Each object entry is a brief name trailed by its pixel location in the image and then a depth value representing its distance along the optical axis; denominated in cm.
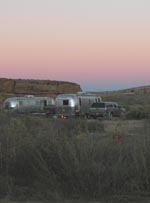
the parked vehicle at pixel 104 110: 5183
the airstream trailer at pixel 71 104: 5138
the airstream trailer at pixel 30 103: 5381
